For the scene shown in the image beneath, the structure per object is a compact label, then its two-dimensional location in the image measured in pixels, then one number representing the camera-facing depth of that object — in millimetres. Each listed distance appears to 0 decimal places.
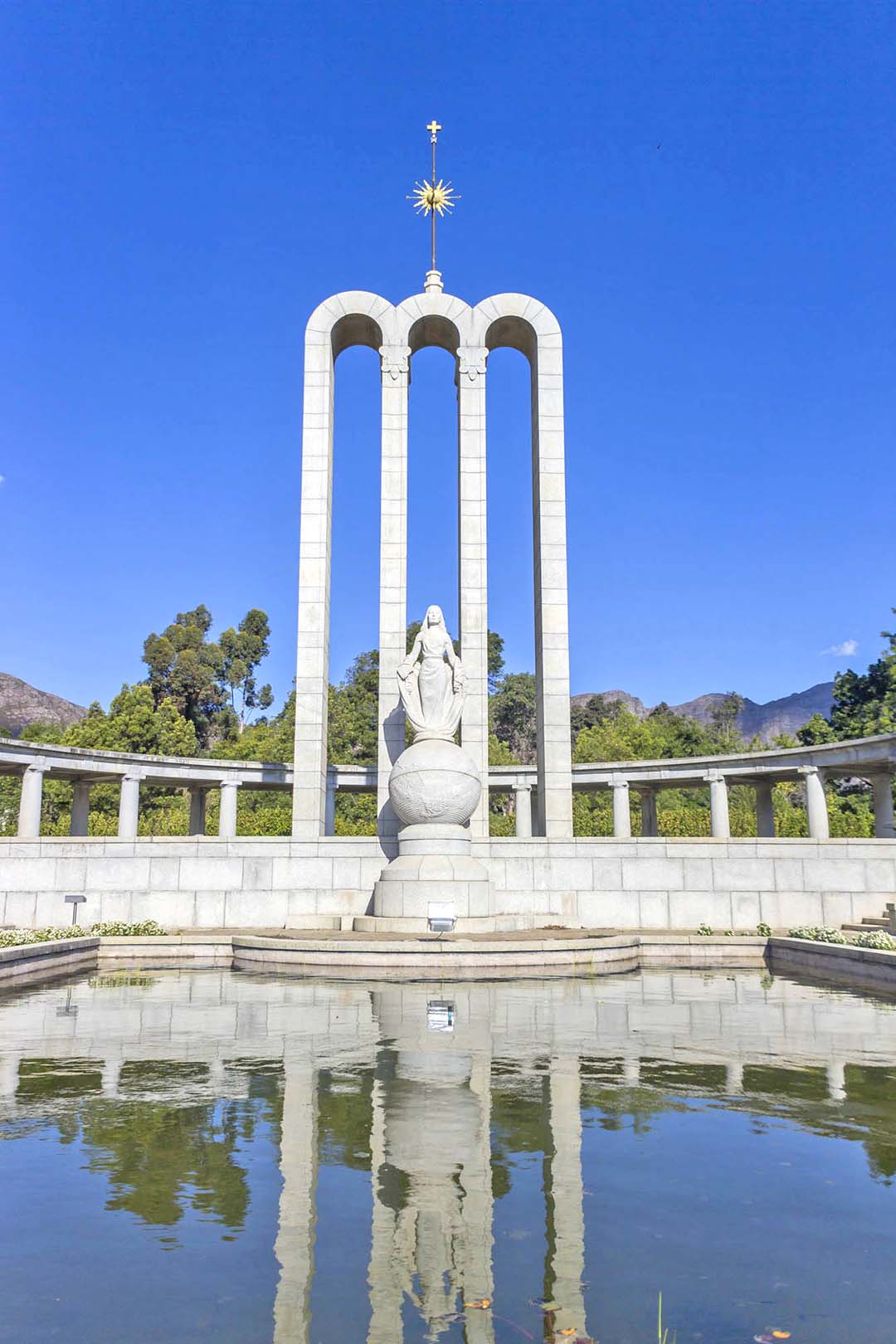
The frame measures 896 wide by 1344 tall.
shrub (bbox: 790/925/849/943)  15883
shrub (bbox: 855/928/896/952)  13905
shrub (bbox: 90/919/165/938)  17594
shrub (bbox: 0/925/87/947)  14691
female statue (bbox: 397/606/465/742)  21266
